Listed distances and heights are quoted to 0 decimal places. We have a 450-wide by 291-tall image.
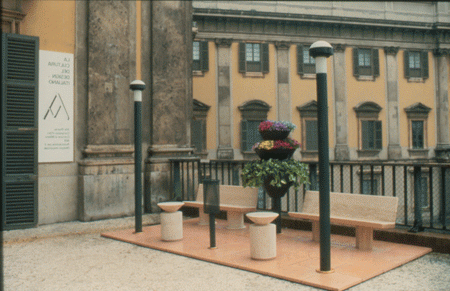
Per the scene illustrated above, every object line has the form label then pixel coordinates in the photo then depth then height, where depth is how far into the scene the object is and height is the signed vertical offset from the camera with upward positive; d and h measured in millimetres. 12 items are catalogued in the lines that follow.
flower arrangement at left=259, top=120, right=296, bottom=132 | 7469 +429
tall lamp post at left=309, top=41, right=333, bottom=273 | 4945 -48
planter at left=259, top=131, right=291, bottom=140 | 7477 +279
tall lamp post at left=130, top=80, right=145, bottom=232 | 7673 +67
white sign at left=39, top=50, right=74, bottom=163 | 8695 +932
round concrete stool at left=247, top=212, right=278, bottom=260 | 5570 -1085
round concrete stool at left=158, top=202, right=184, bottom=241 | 6934 -1104
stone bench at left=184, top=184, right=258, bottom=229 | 7770 -946
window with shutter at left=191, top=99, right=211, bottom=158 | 25906 +1486
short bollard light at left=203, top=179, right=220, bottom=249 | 6297 -711
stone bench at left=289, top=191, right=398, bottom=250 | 5867 -898
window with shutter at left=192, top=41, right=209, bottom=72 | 26375 +5729
